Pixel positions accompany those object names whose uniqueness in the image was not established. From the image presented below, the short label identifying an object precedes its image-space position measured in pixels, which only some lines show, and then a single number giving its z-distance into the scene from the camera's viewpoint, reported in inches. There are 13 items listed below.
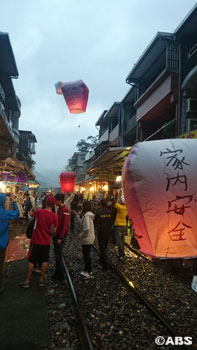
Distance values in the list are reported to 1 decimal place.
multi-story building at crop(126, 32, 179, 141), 516.4
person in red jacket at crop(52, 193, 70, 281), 283.7
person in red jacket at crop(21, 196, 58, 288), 255.6
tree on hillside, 2022.6
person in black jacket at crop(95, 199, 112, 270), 337.7
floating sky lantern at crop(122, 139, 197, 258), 100.2
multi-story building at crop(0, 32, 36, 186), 509.0
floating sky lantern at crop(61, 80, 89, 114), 346.3
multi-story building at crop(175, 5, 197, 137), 486.6
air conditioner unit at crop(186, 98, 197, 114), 492.7
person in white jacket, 301.6
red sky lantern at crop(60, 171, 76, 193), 613.6
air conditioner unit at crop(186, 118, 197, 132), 491.2
